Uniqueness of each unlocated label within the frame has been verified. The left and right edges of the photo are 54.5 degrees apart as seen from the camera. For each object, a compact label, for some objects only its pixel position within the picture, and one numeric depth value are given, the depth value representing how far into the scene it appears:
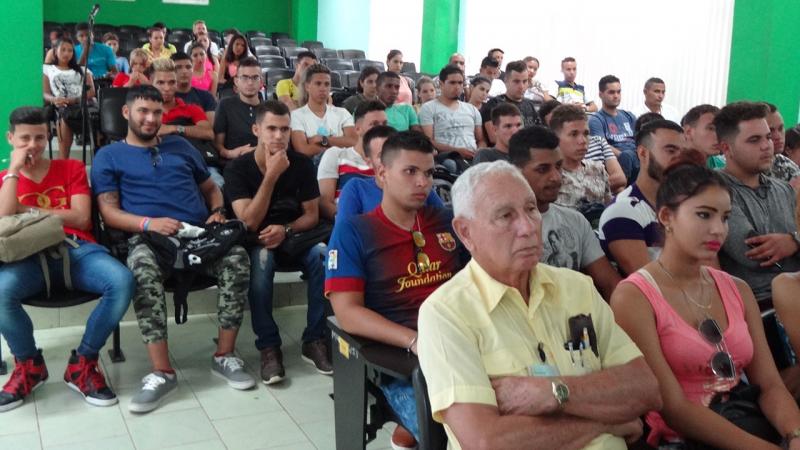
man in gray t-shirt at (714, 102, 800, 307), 2.68
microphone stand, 4.77
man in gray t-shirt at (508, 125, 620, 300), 2.59
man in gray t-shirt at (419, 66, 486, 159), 5.95
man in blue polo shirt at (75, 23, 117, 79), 7.90
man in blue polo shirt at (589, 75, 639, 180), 5.88
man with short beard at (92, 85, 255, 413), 3.13
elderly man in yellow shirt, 1.49
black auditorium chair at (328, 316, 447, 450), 1.90
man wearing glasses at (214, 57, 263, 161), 4.83
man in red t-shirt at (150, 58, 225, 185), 4.68
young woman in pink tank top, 1.76
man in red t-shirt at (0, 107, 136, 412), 2.95
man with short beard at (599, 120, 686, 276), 2.62
